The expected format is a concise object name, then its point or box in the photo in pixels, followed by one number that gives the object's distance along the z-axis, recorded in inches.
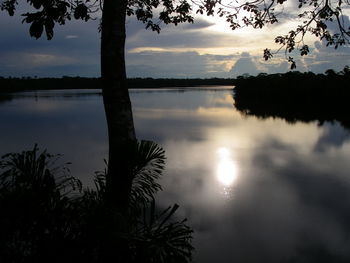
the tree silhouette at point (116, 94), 115.5
